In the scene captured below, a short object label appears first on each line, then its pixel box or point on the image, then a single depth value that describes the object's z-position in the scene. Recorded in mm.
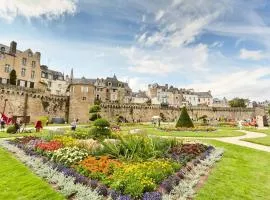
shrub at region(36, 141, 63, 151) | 8909
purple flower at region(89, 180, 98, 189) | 5241
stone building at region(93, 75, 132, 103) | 53897
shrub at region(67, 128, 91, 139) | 13104
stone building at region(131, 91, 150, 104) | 64501
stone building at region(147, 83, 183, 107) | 69587
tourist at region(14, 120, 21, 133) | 17000
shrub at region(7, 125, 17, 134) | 16828
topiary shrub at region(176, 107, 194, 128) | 23259
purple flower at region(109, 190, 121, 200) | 4685
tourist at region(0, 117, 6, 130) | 19776
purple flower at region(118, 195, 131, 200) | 4499
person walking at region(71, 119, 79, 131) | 19435
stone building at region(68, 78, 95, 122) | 35483
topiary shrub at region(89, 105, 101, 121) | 15336
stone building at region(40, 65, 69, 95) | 49732
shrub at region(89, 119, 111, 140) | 12517
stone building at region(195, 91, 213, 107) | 78760
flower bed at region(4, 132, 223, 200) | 5004
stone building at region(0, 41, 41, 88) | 33207
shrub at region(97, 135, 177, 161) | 7556
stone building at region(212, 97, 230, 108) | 89636
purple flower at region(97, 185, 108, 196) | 4932
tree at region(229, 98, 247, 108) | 68115
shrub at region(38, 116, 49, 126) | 26990
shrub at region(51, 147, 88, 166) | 7207
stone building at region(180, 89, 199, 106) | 76208
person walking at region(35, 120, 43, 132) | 17935
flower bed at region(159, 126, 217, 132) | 21121
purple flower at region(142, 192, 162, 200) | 4502
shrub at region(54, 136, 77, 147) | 9429
